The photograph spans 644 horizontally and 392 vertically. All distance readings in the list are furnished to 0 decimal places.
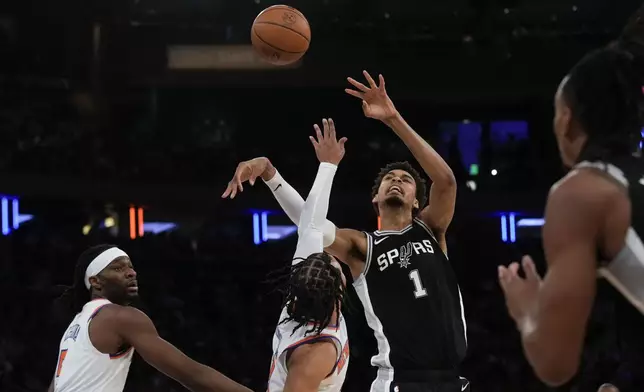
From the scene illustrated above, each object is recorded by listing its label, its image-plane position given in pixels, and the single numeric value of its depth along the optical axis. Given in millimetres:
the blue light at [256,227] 28781
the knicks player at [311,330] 7387
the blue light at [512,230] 28141
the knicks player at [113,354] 7480
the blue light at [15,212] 27930
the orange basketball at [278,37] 10930
